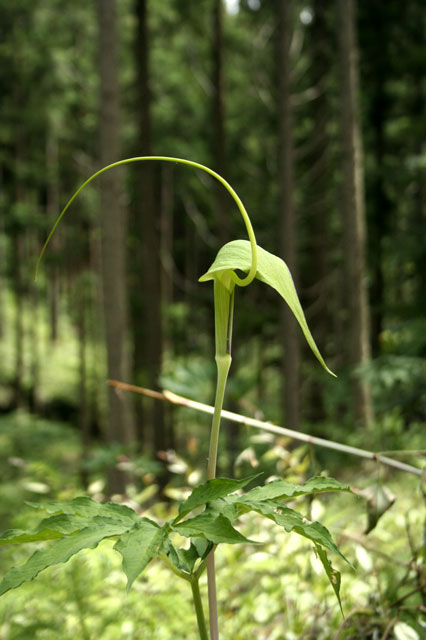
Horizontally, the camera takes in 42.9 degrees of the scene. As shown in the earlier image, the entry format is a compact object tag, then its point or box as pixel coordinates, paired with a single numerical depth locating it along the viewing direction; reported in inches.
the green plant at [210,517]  28.7
